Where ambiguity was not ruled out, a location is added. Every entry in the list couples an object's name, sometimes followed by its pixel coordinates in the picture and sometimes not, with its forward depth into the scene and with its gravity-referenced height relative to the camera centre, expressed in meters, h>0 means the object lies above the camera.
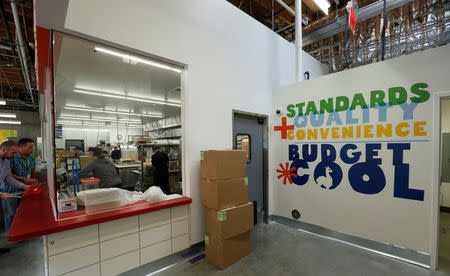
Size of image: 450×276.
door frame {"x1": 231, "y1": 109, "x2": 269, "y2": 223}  3.58 -0.62
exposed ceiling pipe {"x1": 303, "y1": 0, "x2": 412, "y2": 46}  3.27 +2.17
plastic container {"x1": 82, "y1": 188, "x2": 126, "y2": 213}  1.90 -0.66
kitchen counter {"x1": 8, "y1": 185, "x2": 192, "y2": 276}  1.60 -0.97
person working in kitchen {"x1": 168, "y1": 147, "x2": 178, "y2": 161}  5.10 -0.53
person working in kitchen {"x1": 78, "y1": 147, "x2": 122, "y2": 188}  3.08 -0.56
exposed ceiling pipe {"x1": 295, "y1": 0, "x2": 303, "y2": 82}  3.69 +1.60
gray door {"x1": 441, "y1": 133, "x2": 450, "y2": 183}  3.88 -0.52
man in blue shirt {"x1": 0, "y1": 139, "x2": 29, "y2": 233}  2.57 -0.63
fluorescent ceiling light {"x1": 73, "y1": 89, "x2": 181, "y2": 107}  4.81 +1.07
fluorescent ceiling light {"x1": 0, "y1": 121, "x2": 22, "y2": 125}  8.44 +0.59
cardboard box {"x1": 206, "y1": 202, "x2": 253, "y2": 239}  2.25 -1.05
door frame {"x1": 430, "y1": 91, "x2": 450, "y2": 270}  2.19 -0.54
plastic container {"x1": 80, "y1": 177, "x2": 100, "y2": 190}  3.38 -0.89
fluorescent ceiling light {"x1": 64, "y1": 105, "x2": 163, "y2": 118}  6.13 +0.84
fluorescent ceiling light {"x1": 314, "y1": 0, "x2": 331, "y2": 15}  3.03 +2.06
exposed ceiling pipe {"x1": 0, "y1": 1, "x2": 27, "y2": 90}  2.79 +1.80
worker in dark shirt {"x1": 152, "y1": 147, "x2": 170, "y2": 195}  4.45 -0.75
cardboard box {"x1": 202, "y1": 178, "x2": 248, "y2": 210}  2.27 -0.72
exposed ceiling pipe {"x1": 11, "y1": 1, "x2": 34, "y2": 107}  2.59 +1.59
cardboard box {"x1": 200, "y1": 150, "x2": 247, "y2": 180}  2.28 -0.37
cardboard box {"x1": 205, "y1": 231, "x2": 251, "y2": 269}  2.25 -1.40
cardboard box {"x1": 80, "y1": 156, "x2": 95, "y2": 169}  3.92 -0.51
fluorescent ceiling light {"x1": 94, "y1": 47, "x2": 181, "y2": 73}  2.05 +0.89
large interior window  2.05 +0.68
